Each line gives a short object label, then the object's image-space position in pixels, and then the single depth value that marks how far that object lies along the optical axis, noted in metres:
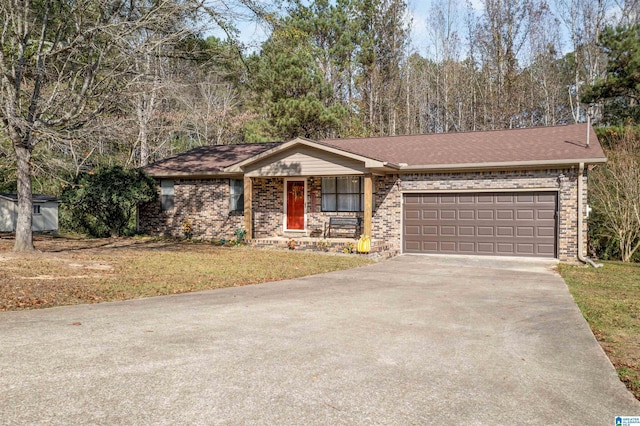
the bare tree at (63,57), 11.65
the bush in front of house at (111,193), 17.73
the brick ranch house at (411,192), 14.08
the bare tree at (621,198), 14.65
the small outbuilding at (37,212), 22.23
